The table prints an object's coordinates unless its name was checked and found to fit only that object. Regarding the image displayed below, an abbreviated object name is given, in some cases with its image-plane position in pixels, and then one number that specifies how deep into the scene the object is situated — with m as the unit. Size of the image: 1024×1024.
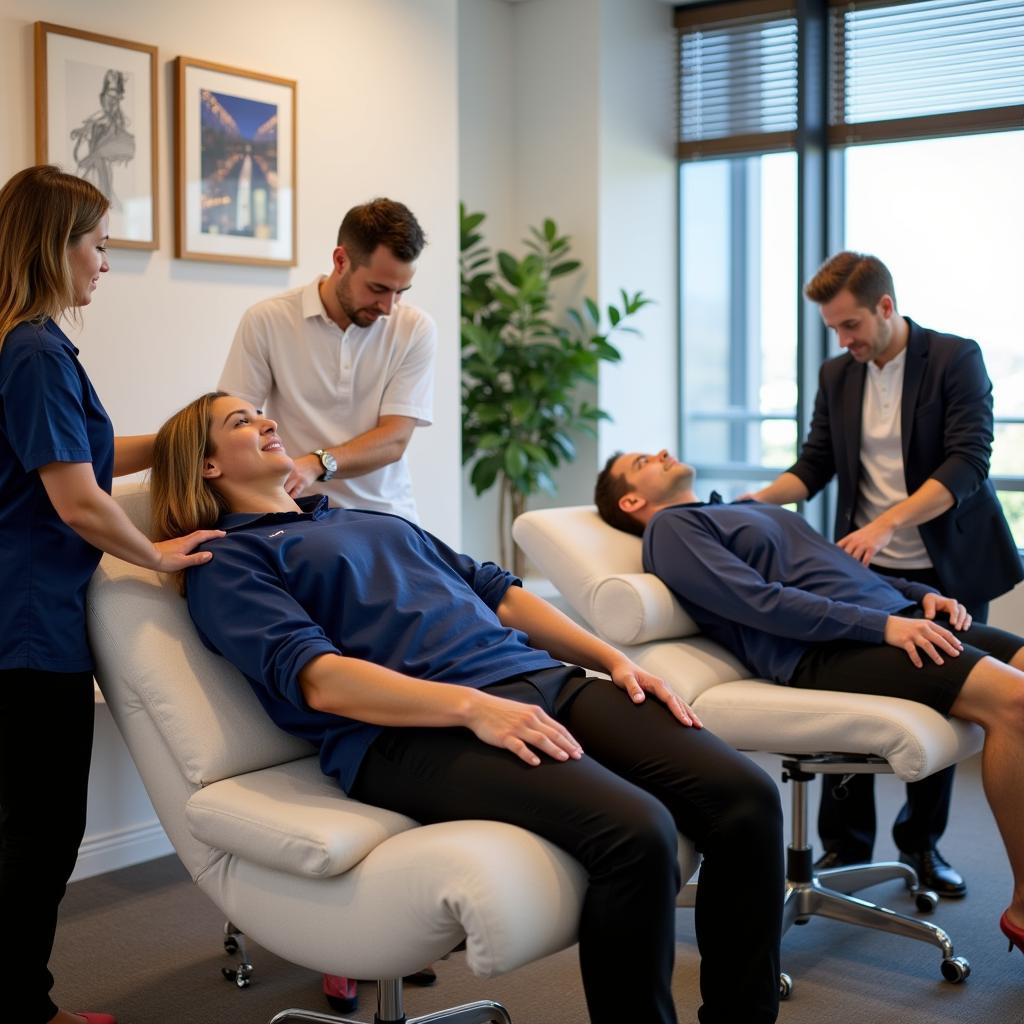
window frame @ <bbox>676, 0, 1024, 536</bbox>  4.80
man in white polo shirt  2.90
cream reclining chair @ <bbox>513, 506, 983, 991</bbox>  2.49
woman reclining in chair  1.78
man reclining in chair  2.55
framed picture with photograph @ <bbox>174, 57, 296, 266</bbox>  3.37
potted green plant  4.80
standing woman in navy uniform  2.04
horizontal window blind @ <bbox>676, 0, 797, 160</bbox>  5.01
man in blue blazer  3.07
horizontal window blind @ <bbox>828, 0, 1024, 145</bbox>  4.56
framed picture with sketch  3.06
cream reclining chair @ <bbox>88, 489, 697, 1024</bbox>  1.71
